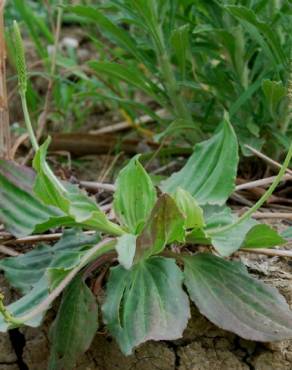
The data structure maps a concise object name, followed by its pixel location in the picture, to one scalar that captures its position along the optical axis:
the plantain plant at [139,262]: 1.04
